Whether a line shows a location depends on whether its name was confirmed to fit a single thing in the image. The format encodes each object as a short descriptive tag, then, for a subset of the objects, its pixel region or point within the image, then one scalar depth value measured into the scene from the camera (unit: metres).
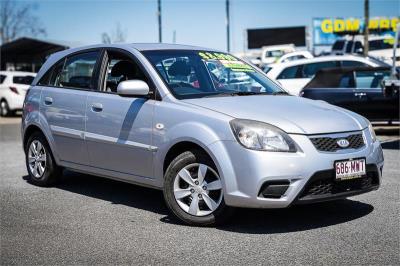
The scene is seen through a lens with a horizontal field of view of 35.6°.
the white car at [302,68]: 15.40
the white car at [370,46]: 25.75
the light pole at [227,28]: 45.62
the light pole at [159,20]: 37.39
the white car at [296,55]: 23.31
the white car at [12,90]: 20.70
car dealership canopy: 33.26
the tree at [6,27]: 62.60
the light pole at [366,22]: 26.08
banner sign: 55.17
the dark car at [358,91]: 11.97
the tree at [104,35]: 54.89
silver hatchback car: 4.87
